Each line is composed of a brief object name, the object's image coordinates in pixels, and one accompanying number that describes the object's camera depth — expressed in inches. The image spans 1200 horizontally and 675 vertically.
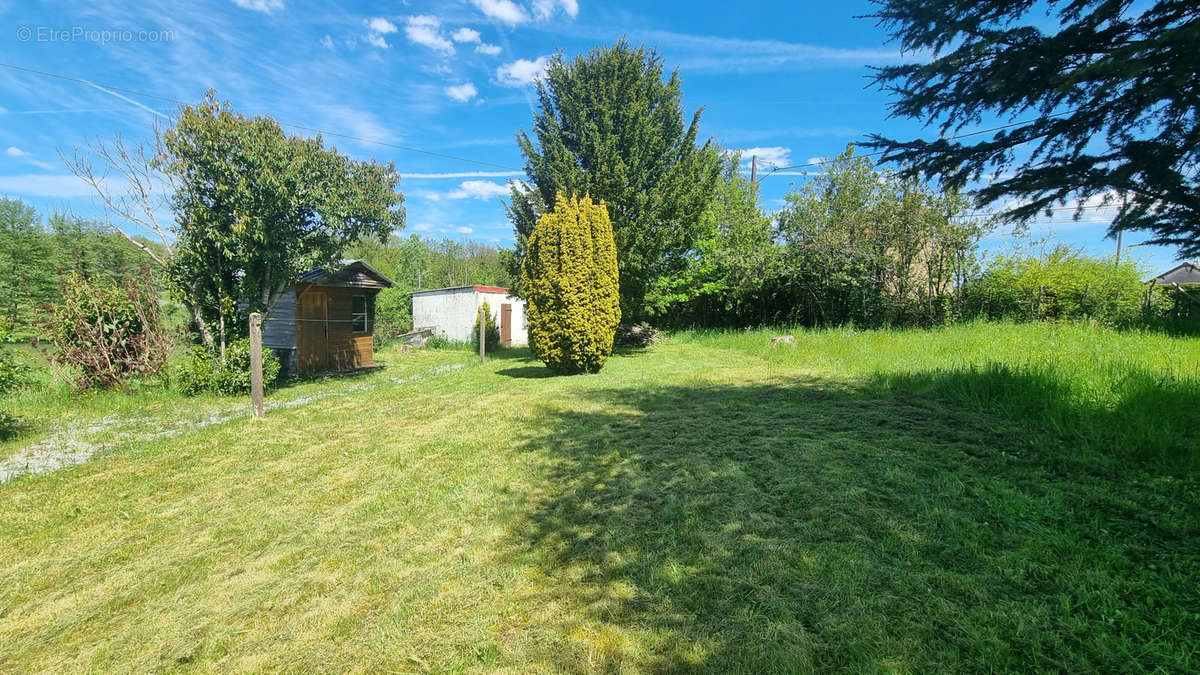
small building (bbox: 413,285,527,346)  732.7
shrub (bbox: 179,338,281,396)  329.1
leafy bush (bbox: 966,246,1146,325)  415.5
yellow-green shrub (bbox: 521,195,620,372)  353.4
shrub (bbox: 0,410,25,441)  226.4
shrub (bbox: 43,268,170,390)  311.1
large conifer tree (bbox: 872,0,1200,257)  104.7
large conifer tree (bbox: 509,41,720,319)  468.8
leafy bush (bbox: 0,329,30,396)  225.6
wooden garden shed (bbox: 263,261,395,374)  489.1
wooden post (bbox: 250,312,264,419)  259.3
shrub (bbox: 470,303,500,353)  716.0
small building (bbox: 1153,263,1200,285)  1064.7
